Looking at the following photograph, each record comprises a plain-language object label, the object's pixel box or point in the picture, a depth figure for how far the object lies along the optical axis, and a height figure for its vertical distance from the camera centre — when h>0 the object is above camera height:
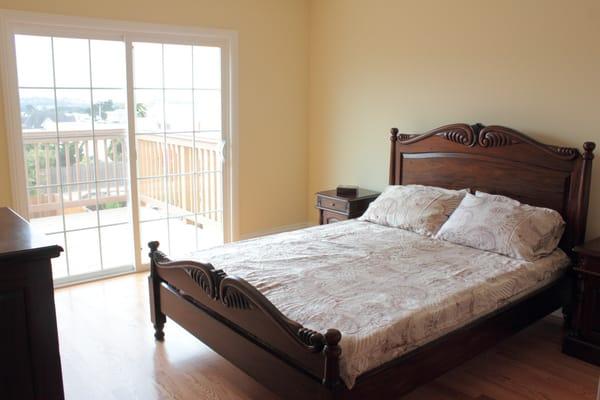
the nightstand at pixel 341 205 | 4.43 -0.78
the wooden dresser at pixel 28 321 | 1.76 -0.72
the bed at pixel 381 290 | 2.18 -0.87
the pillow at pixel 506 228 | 3.16 -0.70
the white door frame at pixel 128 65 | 3.67 +0.37
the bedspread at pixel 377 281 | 2.24 -0.87
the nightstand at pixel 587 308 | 2.94 -1.09
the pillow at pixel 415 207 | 3.66 -0.67
